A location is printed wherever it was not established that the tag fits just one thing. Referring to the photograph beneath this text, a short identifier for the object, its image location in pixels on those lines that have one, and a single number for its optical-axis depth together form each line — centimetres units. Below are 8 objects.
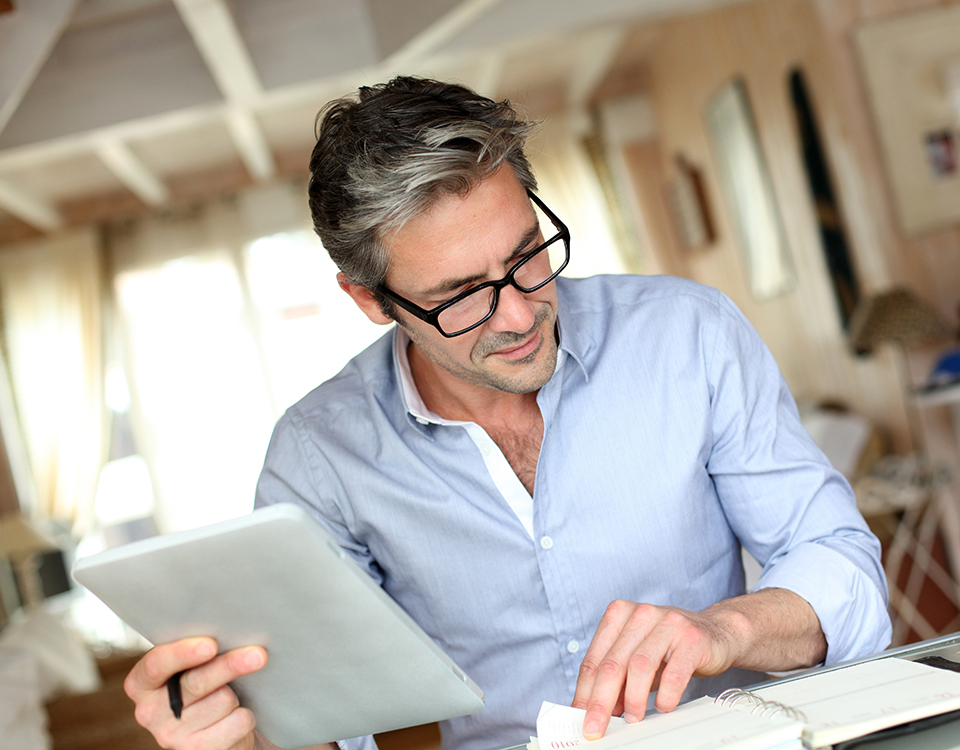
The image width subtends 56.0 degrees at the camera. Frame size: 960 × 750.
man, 113
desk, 81
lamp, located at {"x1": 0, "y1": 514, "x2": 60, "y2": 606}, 523
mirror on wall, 429
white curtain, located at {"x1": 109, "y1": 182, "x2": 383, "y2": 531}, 661
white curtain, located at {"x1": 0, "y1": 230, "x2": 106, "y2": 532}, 654
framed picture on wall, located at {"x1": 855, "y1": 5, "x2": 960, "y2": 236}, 346
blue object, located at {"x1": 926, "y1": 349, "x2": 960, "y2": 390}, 300
